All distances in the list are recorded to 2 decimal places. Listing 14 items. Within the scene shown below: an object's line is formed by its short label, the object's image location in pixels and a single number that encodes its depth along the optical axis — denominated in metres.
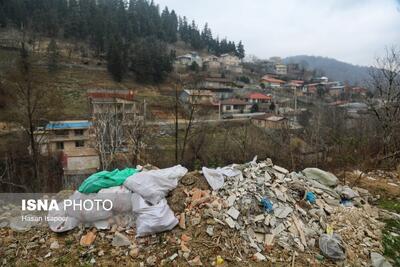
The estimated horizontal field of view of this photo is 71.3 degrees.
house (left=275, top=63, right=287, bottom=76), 64.94
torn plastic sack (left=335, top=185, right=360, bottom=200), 4.66
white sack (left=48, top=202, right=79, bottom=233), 3.49
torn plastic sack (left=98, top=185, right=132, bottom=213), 3.61
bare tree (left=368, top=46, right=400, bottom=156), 8.89
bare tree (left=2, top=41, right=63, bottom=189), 11.00
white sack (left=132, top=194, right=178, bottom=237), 3.35
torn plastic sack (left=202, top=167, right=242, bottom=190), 3.94
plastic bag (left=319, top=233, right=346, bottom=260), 3.25
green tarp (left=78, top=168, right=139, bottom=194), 3.77
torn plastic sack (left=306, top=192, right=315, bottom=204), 4.12
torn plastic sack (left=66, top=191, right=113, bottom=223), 3.53
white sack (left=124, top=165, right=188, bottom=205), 3.62
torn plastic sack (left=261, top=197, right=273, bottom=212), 3.64
